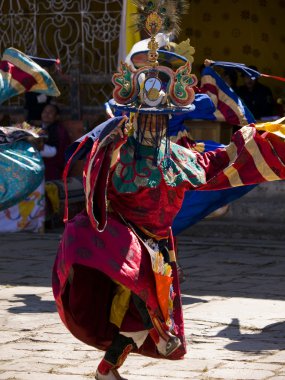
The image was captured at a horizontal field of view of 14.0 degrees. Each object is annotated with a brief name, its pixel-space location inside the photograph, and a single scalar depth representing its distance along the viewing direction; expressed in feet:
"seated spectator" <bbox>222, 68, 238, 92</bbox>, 46.63
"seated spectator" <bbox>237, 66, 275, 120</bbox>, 45.16
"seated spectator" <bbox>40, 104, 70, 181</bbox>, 43.24
